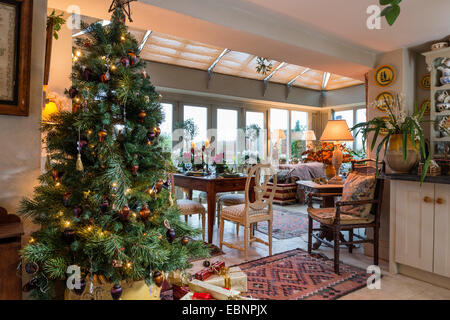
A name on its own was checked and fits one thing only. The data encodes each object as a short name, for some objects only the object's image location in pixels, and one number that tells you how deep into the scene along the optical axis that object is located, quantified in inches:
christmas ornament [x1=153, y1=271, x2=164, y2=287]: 48.1
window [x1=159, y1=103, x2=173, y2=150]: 244.2
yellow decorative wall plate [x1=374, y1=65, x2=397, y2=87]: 132.6
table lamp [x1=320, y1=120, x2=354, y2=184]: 139.1
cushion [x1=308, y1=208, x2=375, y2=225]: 111.3
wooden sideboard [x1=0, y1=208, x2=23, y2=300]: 51.4
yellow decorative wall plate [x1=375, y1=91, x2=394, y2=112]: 132.3
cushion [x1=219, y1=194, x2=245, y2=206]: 152.1
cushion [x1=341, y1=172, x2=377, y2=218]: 114.3
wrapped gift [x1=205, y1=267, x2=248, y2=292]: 54.2
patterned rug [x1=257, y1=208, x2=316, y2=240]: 158.9
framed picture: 62.8
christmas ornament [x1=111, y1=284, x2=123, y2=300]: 44.7
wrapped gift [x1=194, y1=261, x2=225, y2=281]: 55.3
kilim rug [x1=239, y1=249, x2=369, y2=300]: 91.9
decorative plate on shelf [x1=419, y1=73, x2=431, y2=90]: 128.6
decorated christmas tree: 47.3
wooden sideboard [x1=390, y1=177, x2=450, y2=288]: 94.4
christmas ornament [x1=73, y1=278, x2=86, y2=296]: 46.1
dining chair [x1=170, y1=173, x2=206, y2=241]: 137.7
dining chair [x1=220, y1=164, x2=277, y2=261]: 120.9
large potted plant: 106.8
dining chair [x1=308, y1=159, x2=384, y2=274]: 108.7
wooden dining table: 134.9
